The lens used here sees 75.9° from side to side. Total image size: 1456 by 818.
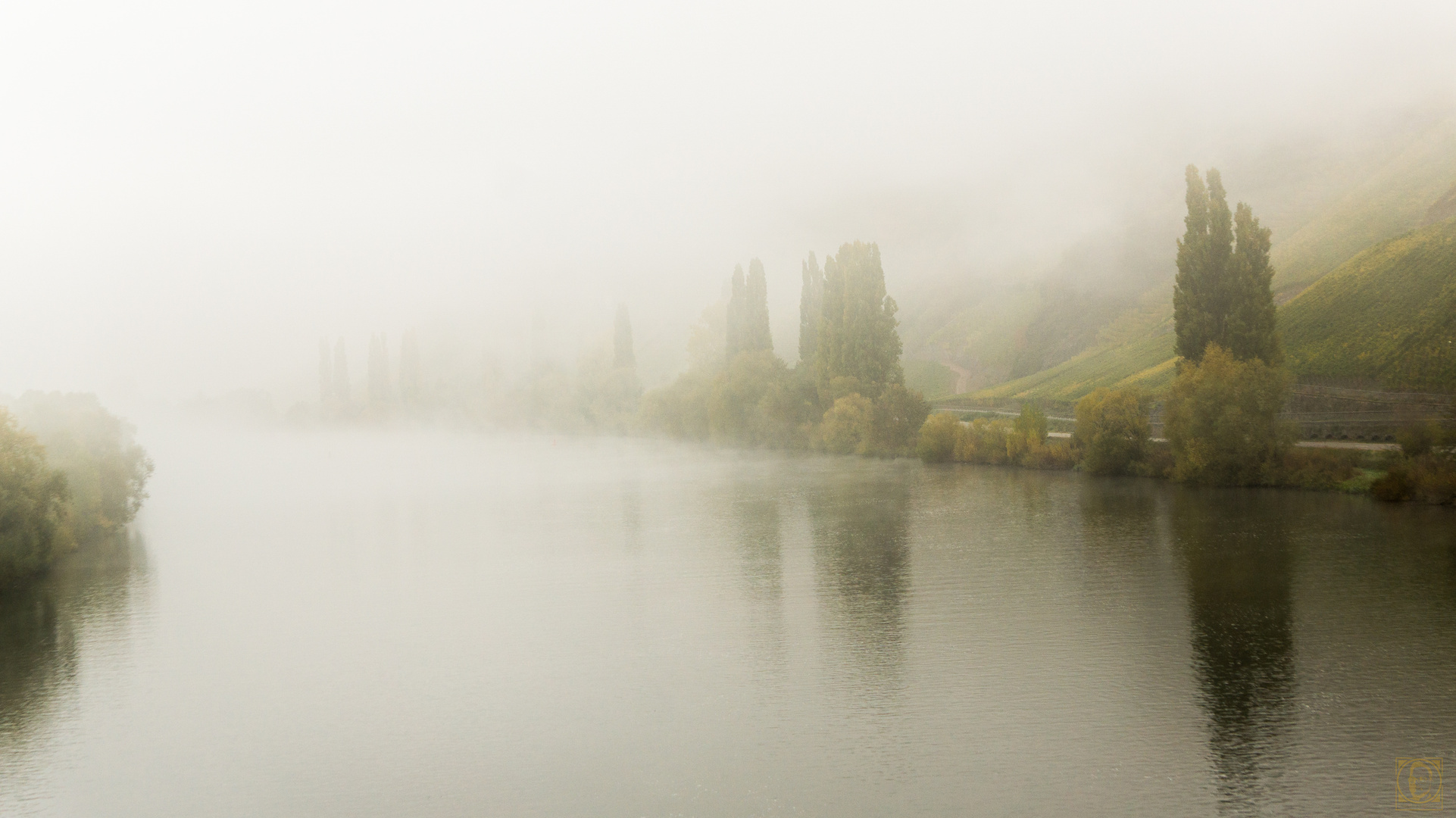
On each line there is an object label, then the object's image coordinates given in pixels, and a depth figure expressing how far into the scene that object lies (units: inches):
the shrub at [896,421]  3508.9
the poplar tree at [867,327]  3575.3
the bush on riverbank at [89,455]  2166.6
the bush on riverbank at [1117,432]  2529.5
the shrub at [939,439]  3225.9
